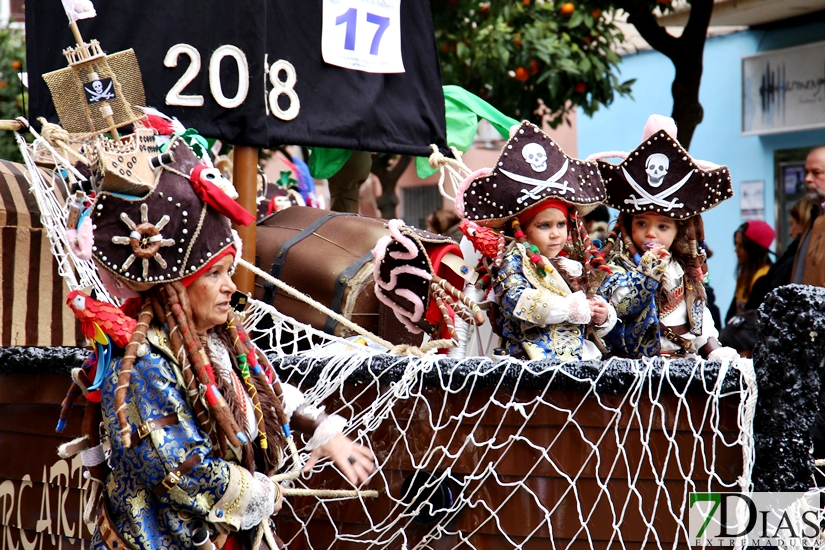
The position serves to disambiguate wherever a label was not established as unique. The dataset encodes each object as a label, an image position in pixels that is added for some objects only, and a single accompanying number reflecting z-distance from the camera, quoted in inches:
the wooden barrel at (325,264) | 350.9
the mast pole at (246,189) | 335.9
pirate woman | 187.9
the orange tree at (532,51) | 589.6
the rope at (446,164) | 335.9
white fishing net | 232.1
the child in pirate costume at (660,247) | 296.4
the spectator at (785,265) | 440.8
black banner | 319.3
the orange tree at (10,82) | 872.3
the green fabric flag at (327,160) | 430.6
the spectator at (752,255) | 543.8
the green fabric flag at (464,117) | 422.9
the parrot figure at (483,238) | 287.4
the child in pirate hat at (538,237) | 279.0
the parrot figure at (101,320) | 191.8
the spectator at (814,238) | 383.9
